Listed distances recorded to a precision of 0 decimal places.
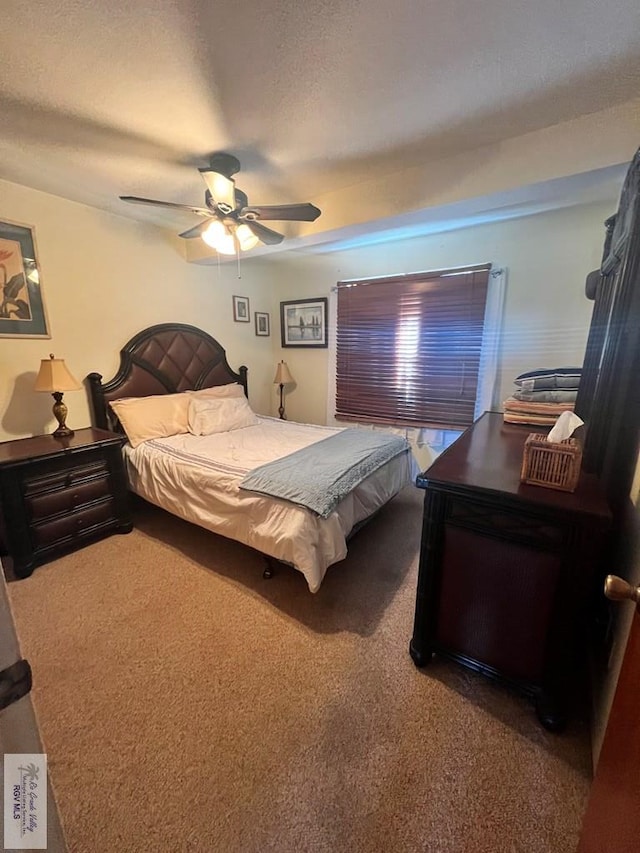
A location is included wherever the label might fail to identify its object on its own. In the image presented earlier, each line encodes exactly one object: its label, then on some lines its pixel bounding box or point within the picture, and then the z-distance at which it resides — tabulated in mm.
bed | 1847
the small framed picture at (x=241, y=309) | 3896
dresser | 1151
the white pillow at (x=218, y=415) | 3064
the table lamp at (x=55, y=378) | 2346
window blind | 3043
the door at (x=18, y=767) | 540
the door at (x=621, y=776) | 620
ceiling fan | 1934
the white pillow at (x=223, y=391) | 3430
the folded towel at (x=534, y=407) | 2041
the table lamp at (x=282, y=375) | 4137
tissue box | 1180
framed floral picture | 2328
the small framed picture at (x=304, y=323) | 3924
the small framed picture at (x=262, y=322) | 4145
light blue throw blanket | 1850
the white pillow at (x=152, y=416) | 2818
